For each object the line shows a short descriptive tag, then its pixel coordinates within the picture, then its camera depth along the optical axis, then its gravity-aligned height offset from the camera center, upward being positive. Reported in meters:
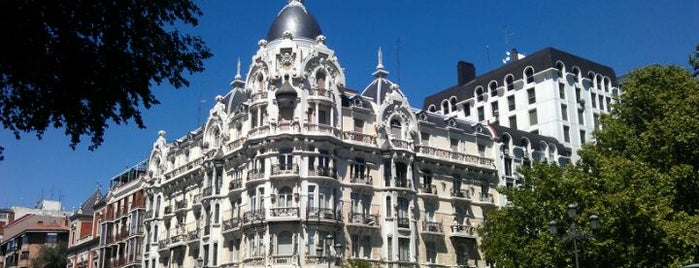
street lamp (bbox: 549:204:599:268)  31.64 +4.49
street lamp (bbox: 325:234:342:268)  49.35 +5.63
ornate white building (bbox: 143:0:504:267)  50.69 +11.64
